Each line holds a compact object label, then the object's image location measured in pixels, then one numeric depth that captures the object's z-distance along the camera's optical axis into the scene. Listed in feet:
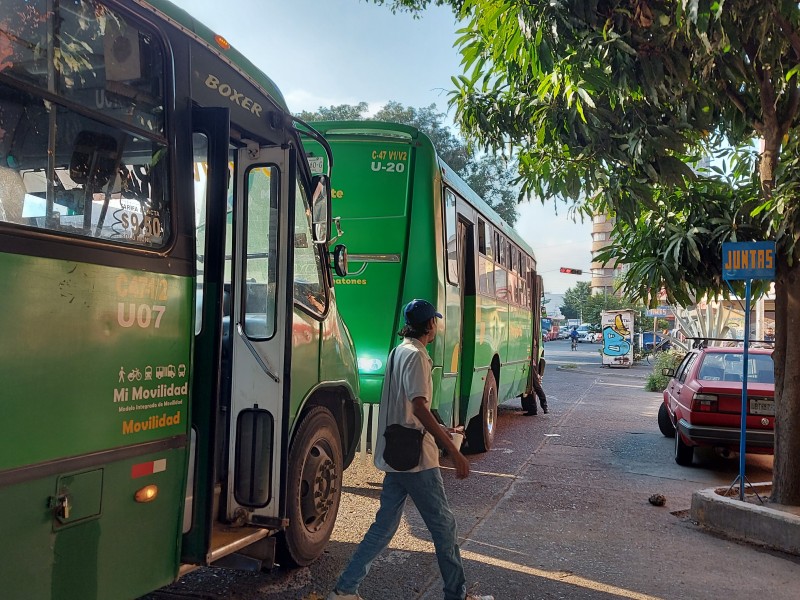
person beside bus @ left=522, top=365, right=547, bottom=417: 47.75
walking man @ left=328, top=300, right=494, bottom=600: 13.05
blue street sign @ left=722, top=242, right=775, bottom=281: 20.51
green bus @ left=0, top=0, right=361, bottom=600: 8.80
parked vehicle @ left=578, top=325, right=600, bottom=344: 232.12
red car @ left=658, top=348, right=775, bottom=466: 28.09
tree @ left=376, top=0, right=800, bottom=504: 17.07
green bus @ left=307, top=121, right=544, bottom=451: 24.71
